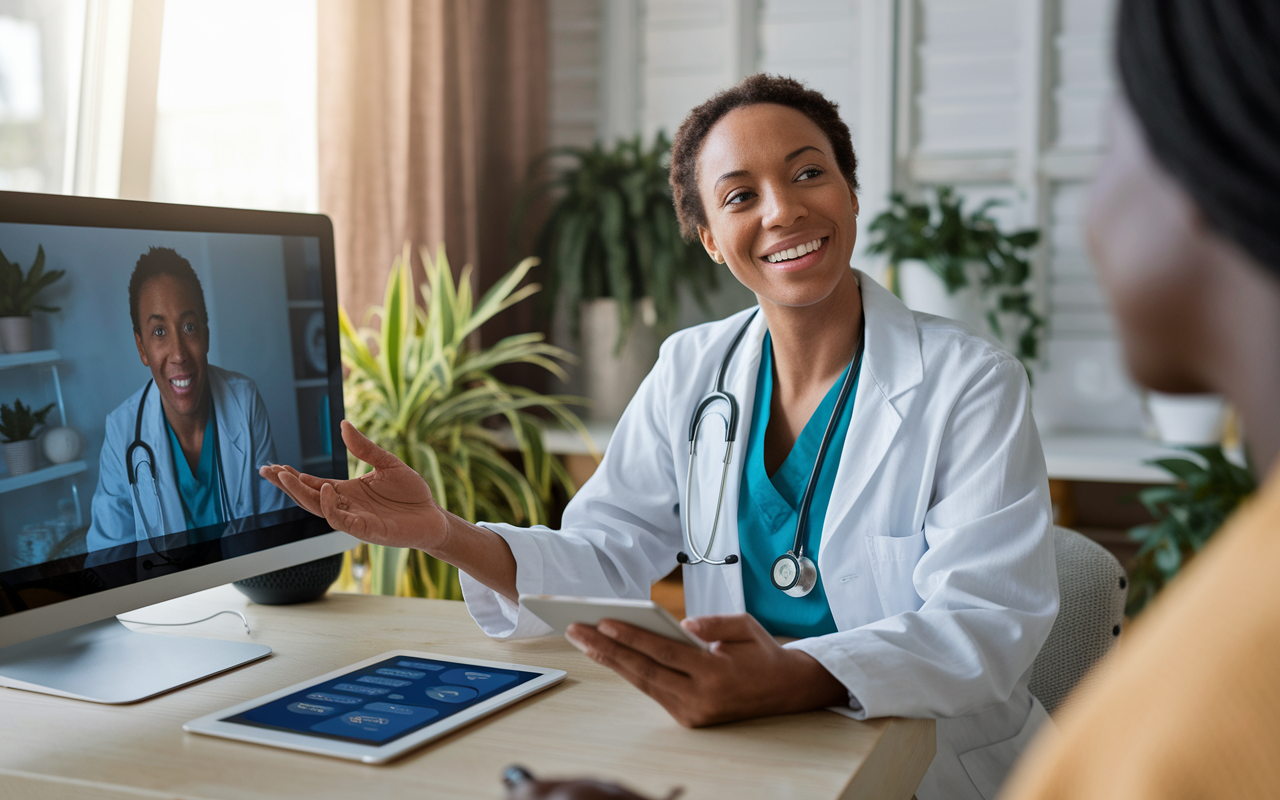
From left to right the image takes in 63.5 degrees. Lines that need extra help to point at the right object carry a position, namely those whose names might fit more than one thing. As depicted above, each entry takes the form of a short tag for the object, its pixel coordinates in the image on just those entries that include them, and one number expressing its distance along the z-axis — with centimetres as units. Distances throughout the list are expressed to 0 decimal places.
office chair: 126
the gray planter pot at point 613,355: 310
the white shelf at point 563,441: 284
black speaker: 134
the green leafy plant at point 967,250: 272
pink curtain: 262
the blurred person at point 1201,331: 40
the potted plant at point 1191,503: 230
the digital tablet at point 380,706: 87
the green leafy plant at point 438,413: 237
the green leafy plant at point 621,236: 299
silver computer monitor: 94
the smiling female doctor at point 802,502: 97
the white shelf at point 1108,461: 244
